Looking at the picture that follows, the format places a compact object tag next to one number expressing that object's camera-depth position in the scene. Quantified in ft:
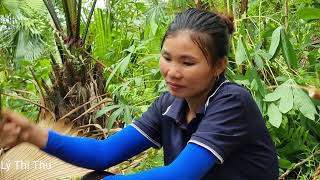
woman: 3.43
